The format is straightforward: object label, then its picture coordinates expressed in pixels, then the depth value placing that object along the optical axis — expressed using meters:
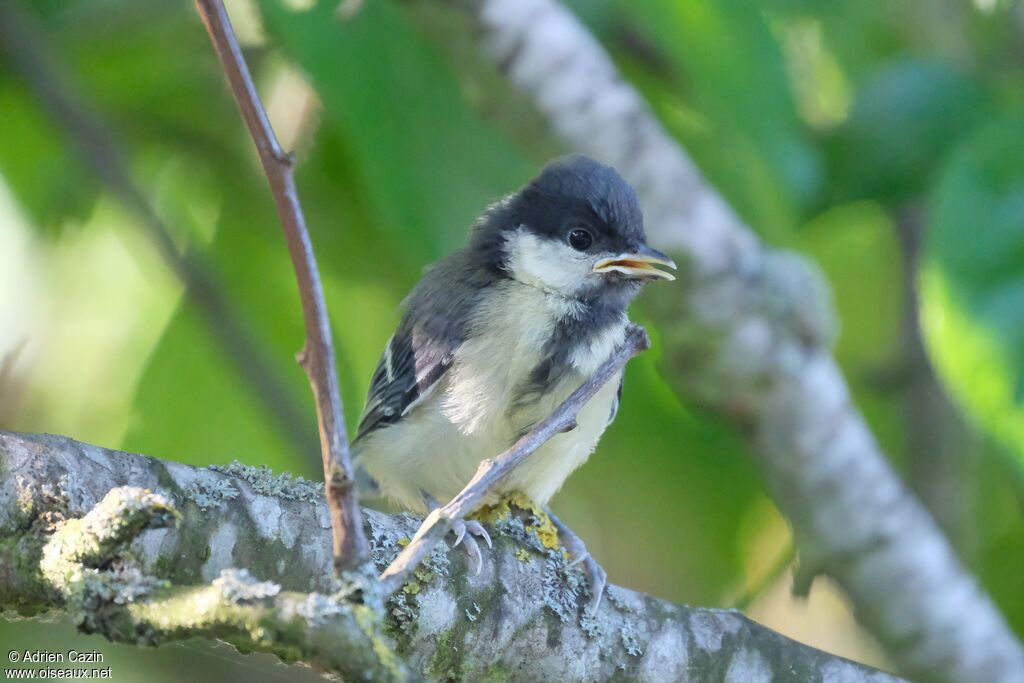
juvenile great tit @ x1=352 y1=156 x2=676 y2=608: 2.59
